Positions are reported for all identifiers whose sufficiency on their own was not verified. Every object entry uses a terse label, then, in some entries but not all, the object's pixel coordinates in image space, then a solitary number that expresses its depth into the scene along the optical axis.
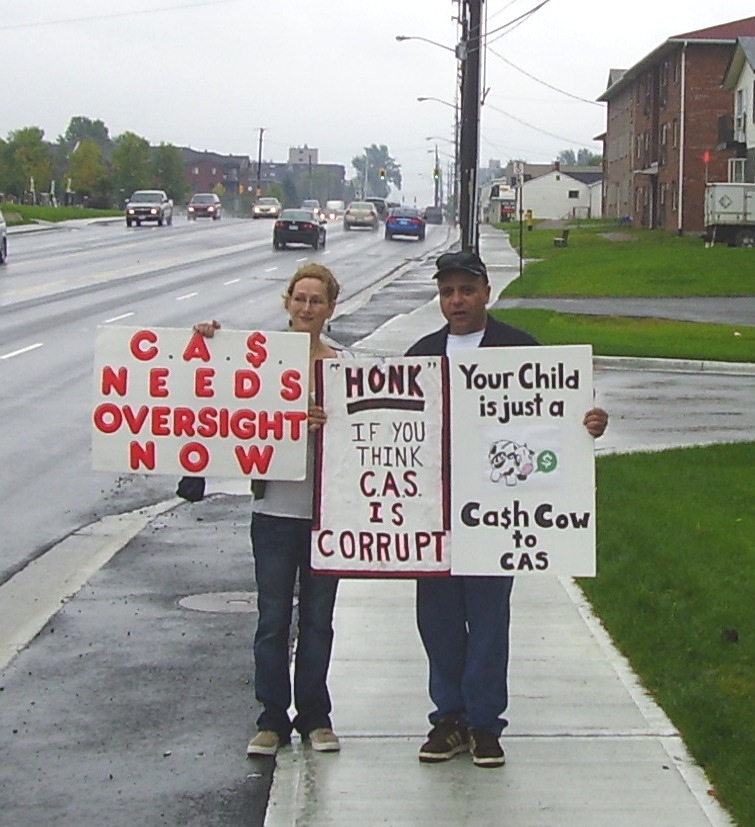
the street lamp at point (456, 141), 79.86
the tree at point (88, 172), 107.38
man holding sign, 5.75
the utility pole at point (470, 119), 31.92
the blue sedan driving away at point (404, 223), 69.12
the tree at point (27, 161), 101.81
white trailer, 53.06
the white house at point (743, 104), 58.28
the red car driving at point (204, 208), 90.50
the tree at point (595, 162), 169.45
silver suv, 72.25
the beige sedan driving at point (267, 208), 95.12
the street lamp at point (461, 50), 33.66
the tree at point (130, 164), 109.06
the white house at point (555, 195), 139.00
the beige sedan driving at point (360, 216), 82.44
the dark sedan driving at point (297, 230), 58.09
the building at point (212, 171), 188.38
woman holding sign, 5.91
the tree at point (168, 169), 116.44
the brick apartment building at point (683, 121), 64.88
